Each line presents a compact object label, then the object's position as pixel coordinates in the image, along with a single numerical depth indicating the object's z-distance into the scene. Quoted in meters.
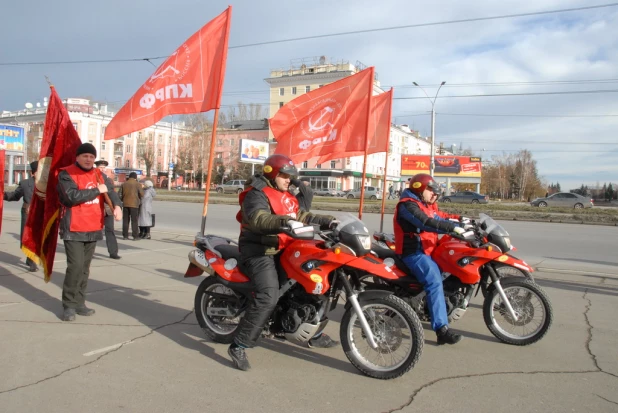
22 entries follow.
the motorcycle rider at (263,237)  3.95
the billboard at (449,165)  67.50
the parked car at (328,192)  62.66
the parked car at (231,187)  62.61
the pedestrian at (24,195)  8.07
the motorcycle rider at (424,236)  4.45
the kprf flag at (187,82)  6.45
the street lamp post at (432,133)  38.04
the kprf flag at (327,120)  8.48
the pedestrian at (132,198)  11.95
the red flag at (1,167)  7.32
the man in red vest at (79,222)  5.18
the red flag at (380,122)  9.60
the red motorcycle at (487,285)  4.68
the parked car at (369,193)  57.22
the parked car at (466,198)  52.10
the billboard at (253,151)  55.81
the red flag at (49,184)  5.71
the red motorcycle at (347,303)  3.83
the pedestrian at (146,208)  12.27
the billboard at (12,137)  36.28
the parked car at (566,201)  44.62
